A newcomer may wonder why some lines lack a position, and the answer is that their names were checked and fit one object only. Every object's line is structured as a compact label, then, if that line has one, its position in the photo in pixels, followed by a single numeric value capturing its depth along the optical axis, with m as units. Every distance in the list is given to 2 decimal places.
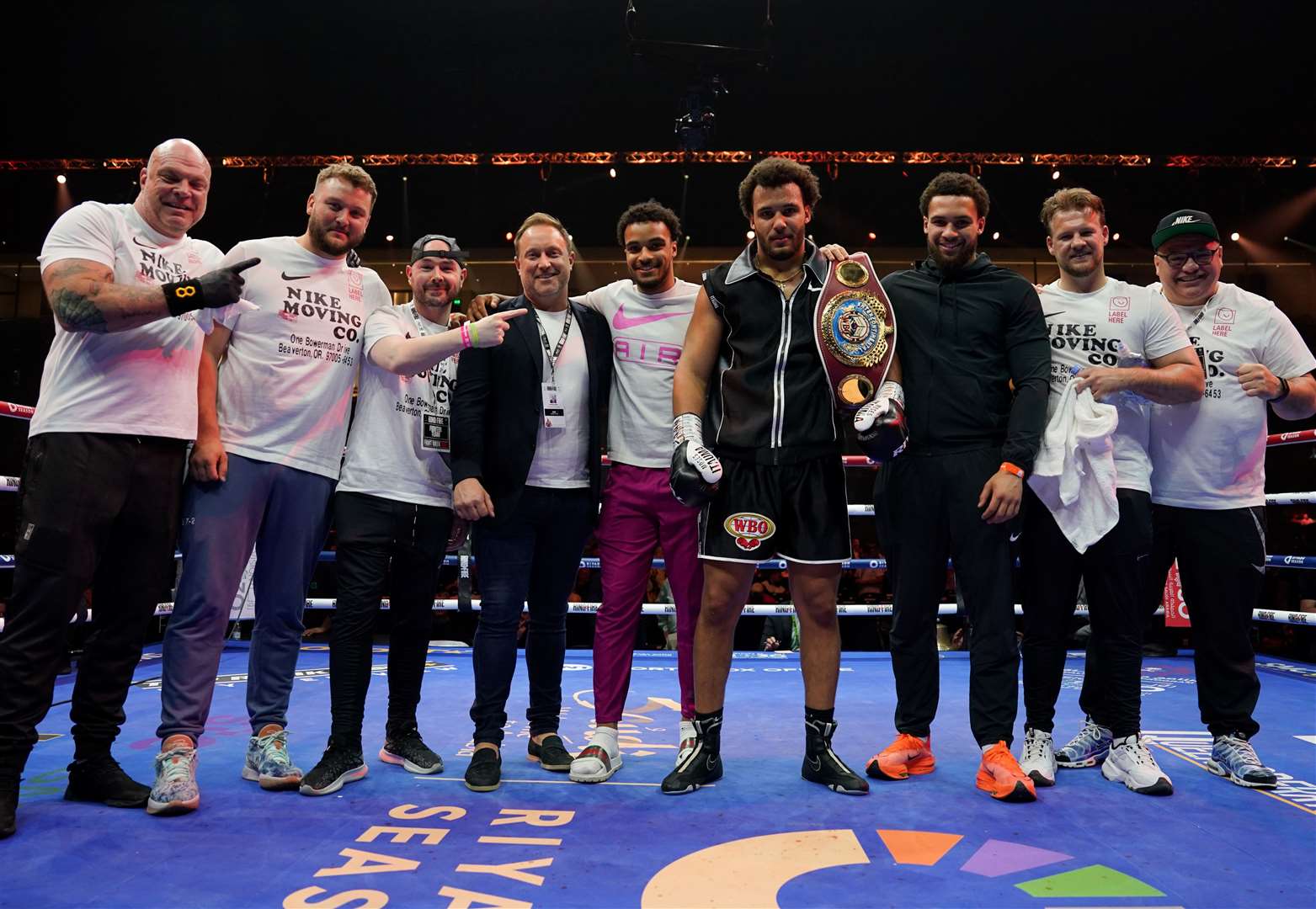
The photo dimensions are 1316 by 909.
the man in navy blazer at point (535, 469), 2.45
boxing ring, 1.53
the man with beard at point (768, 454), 2.32
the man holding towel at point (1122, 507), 2.43
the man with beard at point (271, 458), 2.21
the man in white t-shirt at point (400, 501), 2.34
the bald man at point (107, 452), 1.98
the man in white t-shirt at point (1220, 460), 2.52
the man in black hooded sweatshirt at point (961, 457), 2.33
